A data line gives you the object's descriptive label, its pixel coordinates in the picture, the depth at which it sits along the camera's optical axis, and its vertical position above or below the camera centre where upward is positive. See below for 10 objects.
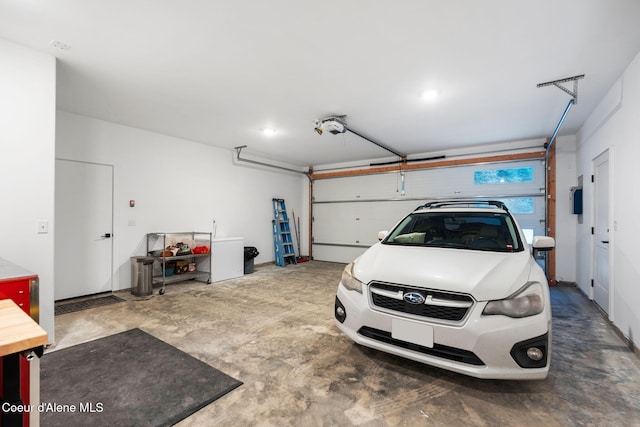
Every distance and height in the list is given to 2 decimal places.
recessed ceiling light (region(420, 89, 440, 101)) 3.49 +1.57
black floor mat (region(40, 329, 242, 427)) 1.77 -1.29
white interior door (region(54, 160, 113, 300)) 4.09 -0.21
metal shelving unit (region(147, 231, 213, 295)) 4.98 -0.76
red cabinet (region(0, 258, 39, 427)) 1.76 -0.48
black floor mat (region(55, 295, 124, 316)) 3.75 -1.30
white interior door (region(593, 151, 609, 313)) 3.57 -0.25
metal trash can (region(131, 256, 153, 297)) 4.46 -1.01
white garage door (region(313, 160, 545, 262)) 5.70 +0.47
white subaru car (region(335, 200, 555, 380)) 1.72 -0.63
